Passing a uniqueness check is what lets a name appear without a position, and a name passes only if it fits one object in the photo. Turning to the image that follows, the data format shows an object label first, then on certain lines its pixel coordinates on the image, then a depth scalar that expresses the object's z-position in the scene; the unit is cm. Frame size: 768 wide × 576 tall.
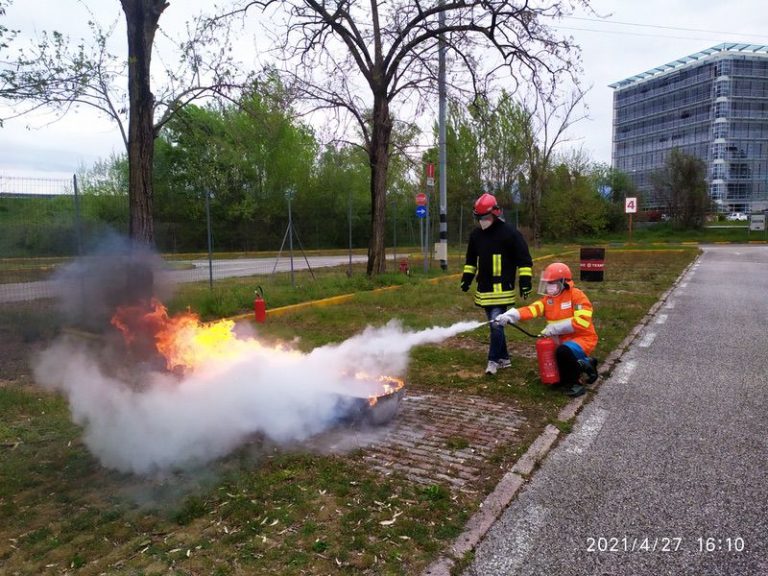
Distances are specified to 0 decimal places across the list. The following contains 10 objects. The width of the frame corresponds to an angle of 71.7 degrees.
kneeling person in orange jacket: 566
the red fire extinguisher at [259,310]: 984
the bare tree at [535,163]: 3294
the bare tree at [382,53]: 1338
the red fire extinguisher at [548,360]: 578
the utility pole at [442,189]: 1717
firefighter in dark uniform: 625
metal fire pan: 467
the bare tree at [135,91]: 749
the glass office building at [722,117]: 8138
